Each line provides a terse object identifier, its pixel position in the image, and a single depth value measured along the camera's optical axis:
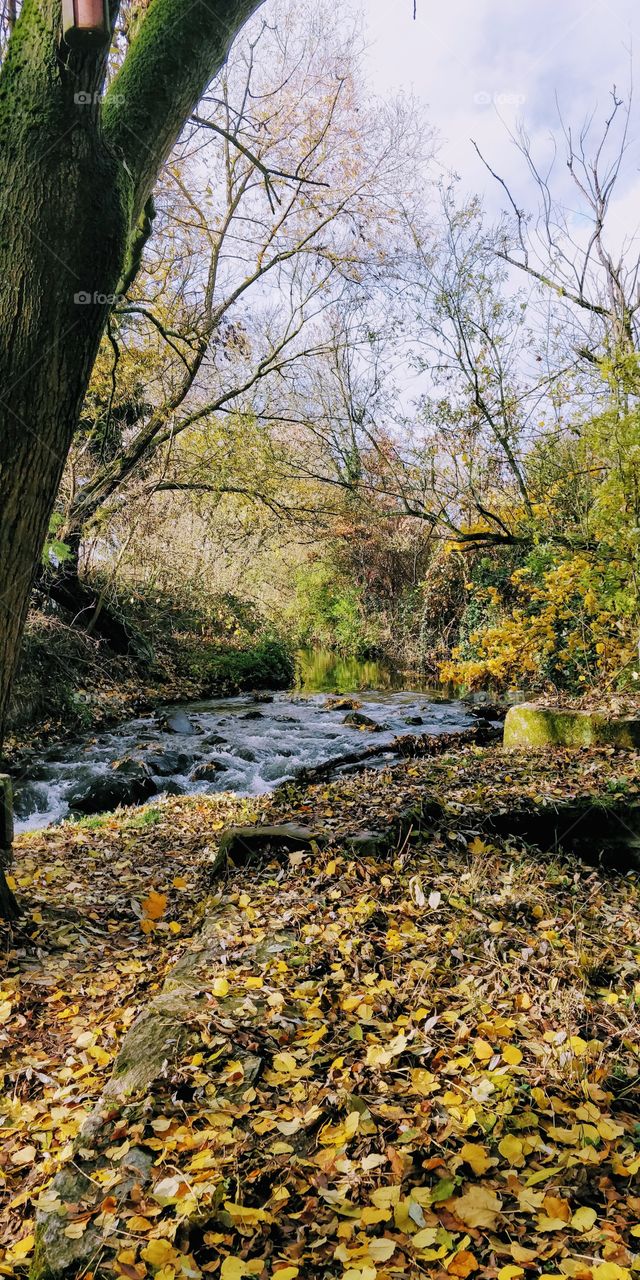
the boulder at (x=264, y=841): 4.41
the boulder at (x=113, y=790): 8.18
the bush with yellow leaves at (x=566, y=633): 8.59
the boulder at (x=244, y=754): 10.06
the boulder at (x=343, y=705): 13.05
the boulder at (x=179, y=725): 11.12
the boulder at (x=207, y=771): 9.23
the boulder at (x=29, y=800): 7.99
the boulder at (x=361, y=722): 11.35
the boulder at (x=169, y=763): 9.25
